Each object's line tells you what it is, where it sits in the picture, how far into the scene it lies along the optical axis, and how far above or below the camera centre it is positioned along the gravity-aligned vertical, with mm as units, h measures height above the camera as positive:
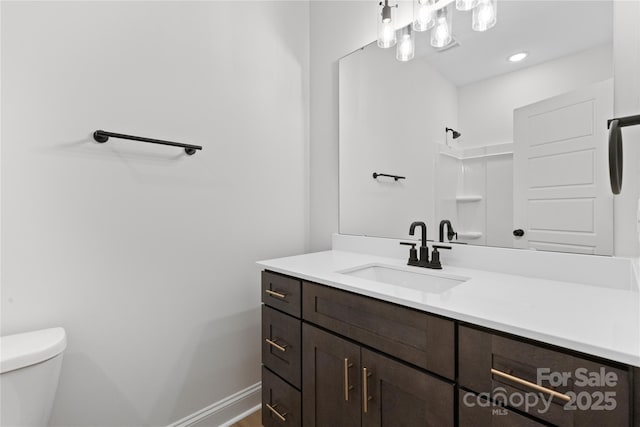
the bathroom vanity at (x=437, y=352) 603 -371
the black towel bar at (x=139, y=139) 1167 +289
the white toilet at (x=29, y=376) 841 -480
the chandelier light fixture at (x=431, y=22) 1262 +839
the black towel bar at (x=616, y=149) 731 +137
